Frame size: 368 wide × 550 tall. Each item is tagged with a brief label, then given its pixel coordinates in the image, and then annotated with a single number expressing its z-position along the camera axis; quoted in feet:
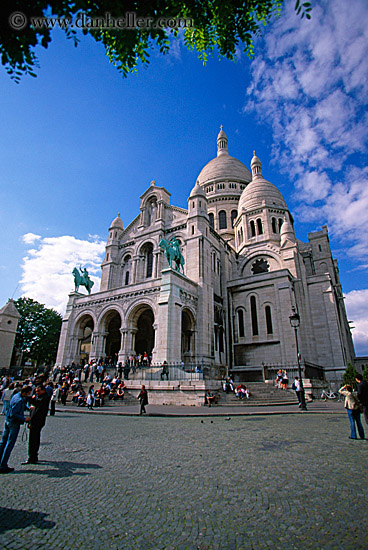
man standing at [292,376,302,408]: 42.76
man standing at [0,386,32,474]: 15.62
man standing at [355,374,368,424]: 22.33
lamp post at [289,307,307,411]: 41.91
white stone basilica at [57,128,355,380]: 76.48
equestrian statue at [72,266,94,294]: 95.76
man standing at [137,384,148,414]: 40.42
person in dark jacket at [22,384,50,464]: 17.26
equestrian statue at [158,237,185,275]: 74.49
